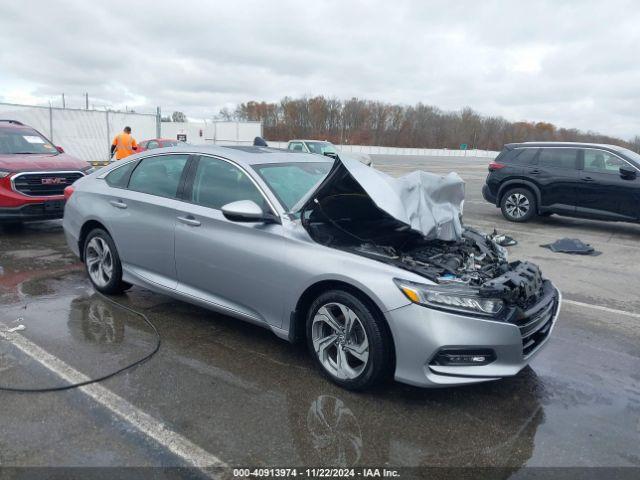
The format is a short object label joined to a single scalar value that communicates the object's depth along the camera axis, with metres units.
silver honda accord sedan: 3.15
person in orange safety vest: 13.59
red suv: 7.89
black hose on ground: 3.40
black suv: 9.77
